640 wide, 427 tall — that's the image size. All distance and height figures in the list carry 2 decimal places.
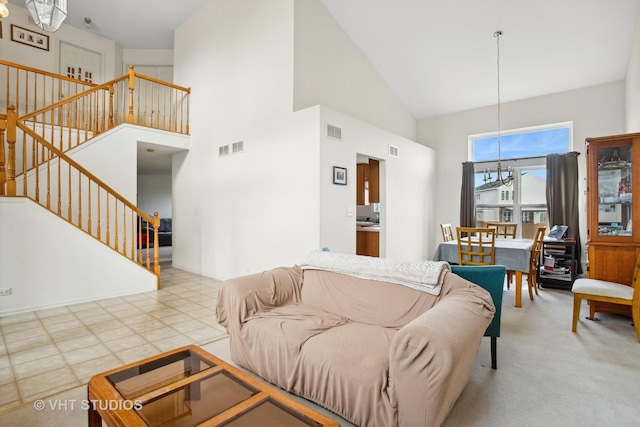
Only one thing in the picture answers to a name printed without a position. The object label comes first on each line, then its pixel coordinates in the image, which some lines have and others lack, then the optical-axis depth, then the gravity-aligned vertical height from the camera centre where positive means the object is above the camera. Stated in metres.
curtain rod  5.94 +1.15
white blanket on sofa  2.20 -0.40
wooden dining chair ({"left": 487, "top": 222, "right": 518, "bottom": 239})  5.78 -0.24
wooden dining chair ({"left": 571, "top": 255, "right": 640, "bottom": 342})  3.03 -0.75
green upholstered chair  2.45 -0.50
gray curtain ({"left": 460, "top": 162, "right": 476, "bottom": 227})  6.83 +0.39
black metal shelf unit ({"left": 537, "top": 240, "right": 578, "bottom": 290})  5.17 -0.80
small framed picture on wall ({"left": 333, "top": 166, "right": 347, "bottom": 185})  4.43 +0.57
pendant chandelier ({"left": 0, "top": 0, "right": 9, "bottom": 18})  2.17 +1.42
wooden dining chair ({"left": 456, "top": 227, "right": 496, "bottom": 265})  4.24 -0.48
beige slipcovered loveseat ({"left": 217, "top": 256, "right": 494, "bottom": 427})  1.51 -0.76
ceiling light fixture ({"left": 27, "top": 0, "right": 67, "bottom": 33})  2.50 +1.62
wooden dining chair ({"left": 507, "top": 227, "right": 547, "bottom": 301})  4.41 -0.58
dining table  4.14 -0.55
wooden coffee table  1.34 -0.85
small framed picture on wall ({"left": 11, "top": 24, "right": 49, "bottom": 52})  6.46 +3.69
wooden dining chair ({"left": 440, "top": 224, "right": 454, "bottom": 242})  5.50 -0.30
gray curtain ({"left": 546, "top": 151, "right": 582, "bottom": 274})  5.68 +0.43
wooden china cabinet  3.55 +0.08
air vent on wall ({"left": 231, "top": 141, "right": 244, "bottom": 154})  5.30 +1.16
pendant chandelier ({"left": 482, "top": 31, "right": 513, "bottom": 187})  4.78 +0.55
